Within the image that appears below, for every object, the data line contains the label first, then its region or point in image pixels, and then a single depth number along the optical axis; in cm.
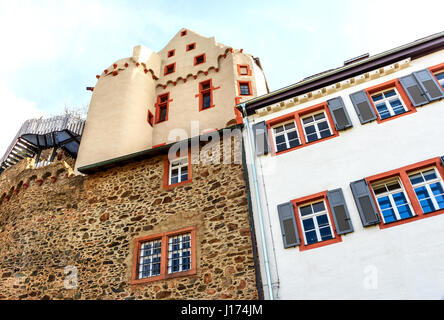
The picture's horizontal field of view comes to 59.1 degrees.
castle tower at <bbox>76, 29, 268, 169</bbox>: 2072
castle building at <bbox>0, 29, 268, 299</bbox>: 1179
